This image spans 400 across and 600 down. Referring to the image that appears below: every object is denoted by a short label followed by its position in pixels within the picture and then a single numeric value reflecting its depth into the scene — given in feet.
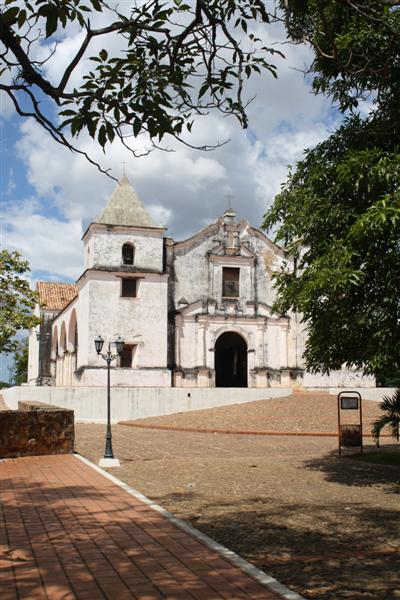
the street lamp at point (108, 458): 42.96
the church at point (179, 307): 102.78
